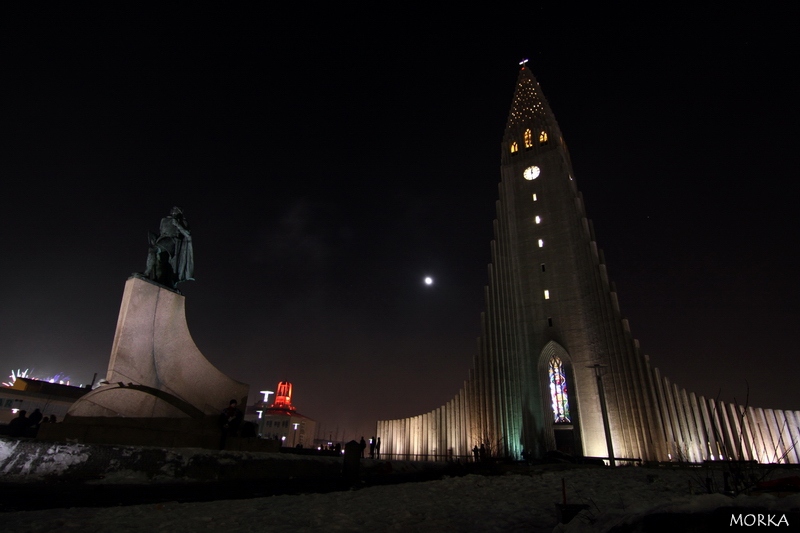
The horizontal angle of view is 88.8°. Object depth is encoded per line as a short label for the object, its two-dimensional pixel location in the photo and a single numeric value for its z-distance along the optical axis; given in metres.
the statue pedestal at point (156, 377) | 9.38
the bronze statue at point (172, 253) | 12.10
